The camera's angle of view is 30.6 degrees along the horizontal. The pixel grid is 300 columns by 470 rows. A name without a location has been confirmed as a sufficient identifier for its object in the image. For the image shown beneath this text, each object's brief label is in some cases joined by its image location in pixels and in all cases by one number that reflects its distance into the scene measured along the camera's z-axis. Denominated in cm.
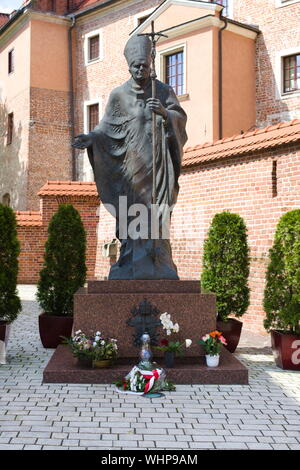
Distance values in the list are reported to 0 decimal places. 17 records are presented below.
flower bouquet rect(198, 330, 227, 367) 553
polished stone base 537
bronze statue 616
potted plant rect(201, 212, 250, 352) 760
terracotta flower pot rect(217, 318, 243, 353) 719
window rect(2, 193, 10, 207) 2575
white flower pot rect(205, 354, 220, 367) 556
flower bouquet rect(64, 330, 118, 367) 538
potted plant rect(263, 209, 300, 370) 628
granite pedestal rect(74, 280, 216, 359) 567
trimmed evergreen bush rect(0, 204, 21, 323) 690
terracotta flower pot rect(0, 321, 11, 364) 645
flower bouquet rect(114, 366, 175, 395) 502
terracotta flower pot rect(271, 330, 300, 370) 625
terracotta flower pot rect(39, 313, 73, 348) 755
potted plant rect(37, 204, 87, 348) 792
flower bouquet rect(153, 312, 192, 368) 546
